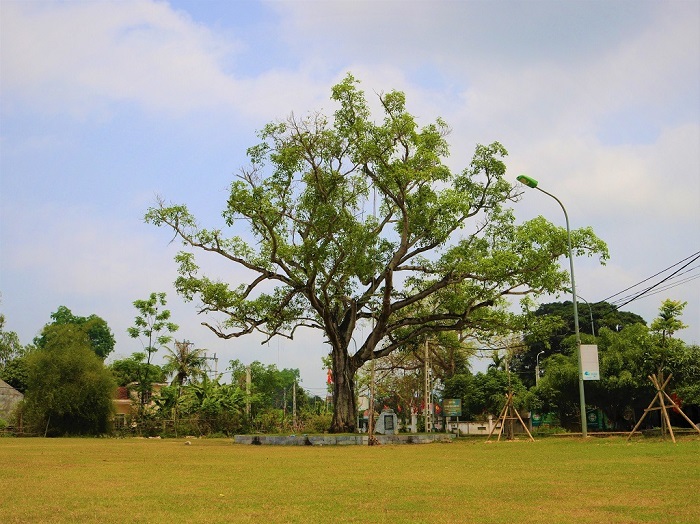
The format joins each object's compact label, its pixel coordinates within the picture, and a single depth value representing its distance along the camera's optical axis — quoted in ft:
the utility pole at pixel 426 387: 124.61
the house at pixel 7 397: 150.70
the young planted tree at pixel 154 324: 138.21
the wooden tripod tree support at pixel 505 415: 81.48
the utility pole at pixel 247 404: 125.65
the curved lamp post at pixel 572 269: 80.07
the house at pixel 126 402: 126.31
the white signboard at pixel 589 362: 78.95
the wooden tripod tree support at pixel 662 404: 65.46
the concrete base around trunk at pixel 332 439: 83.35
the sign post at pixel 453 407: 129.80
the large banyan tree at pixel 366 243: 85.20
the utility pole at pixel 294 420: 130.78
